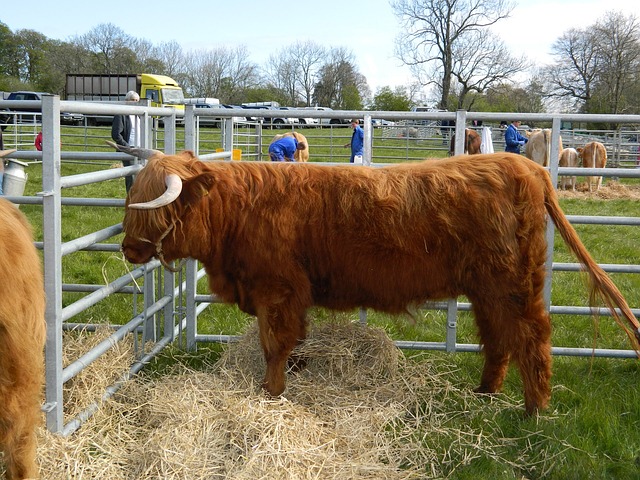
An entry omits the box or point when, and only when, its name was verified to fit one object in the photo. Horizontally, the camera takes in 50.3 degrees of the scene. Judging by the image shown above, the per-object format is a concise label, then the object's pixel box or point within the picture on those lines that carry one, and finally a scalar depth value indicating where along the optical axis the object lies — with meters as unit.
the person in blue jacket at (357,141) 13.19
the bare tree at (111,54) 56.53
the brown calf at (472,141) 12.88
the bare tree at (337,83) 57.84
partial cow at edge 2.62
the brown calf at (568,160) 16.47
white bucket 4.26
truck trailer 31.78
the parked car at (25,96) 28.06
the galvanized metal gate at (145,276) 3.21
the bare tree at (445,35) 43.62
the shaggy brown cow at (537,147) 16.50
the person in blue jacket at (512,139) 15.57
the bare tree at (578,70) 42.97
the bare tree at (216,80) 57.19
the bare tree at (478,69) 43.66
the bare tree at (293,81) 59.94
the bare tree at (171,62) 59.94
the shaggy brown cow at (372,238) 3.78
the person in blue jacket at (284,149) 9.47
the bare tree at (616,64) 40.16
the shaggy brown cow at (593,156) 16.22
